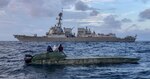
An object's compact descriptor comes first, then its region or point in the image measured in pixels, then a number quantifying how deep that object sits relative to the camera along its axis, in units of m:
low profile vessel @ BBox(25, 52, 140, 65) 21.57
